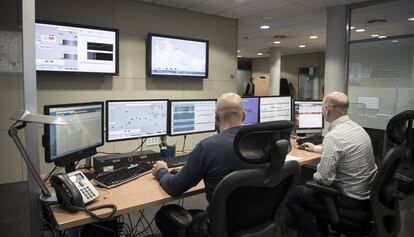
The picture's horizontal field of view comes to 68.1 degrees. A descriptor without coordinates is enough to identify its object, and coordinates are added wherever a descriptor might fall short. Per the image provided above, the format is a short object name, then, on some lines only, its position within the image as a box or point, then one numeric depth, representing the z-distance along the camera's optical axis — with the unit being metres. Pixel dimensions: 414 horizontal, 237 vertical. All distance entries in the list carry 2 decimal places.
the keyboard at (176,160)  2.17
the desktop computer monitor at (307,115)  3.27
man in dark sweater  1.49
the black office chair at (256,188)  1.22
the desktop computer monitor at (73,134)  1.63
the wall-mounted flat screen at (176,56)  4.25
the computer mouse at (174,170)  1.99
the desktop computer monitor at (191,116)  2.51
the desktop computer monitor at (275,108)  3.17
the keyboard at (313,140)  3.08
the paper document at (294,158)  2.49
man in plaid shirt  1.97
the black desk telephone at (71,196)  1.41
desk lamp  1.26
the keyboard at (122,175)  1.79
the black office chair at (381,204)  1.84
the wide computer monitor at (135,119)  2.20
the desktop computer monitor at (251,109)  3.04
